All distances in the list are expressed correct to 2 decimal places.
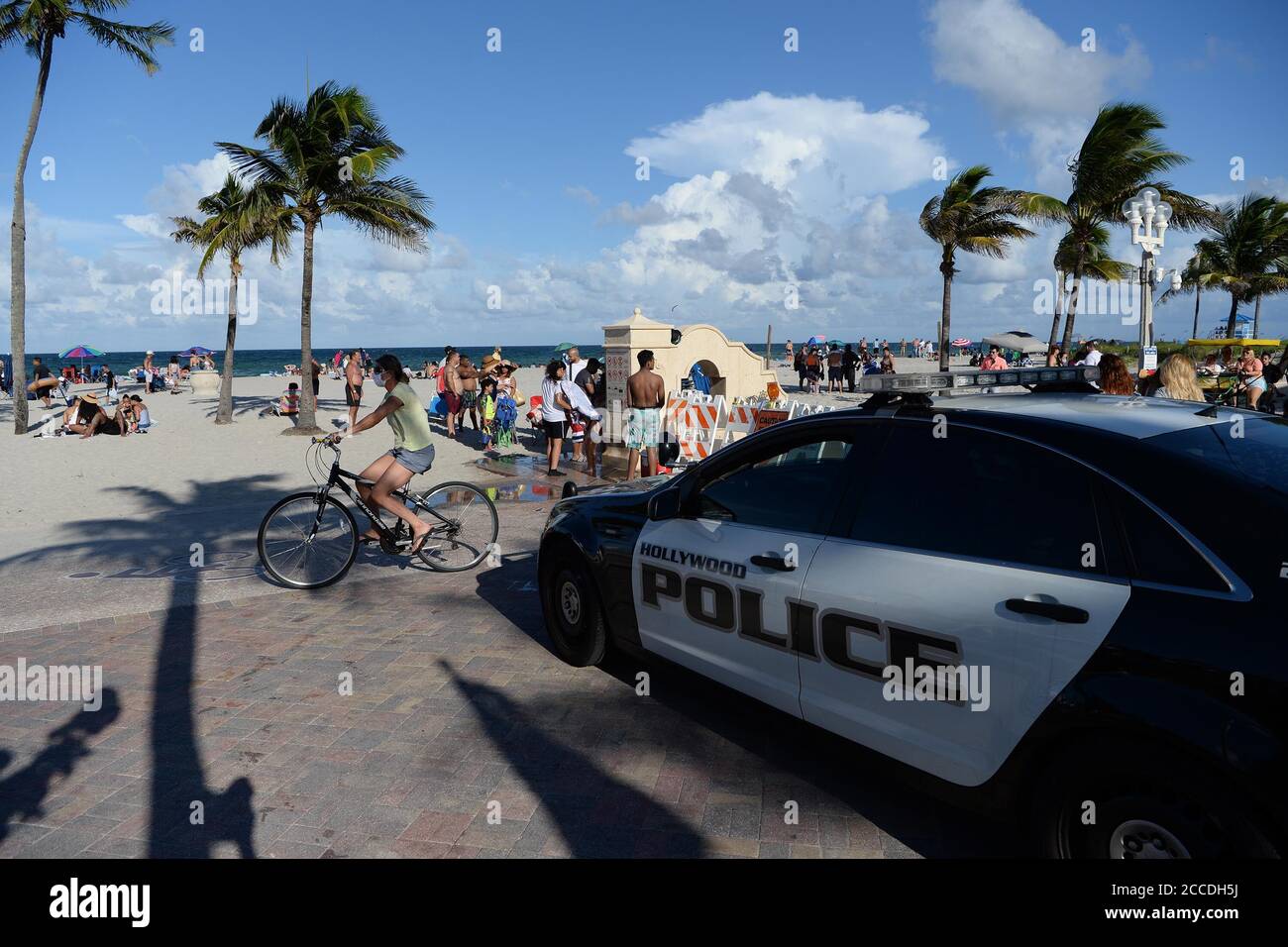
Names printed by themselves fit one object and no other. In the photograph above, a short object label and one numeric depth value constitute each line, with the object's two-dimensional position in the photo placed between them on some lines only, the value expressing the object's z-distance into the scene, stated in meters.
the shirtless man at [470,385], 17.47
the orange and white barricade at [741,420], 12.23
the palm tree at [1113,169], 23.14
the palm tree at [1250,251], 40.44
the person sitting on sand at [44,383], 24.61
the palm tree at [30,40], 18.22
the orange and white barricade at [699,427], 12.74
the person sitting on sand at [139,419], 18.81
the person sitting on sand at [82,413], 18.11
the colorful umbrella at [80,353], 40.87
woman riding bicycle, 6.47
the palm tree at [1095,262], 29.86
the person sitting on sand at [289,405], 22.00
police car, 2.13
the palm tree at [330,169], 17.27
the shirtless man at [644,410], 11.02
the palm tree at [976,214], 25.64
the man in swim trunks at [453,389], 17.09
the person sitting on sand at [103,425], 17.97
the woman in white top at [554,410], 12.05
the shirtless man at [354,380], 21.06
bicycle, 6.59
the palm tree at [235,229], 16.89
